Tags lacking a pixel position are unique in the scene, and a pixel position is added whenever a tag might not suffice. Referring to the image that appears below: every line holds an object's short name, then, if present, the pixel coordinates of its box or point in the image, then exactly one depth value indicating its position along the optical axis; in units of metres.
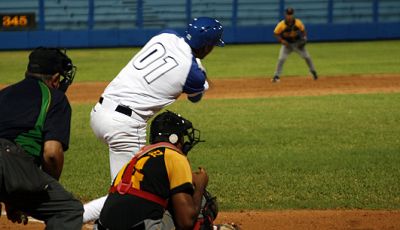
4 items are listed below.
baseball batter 12.90
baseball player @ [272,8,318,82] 44.47
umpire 10.22
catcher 10.41
